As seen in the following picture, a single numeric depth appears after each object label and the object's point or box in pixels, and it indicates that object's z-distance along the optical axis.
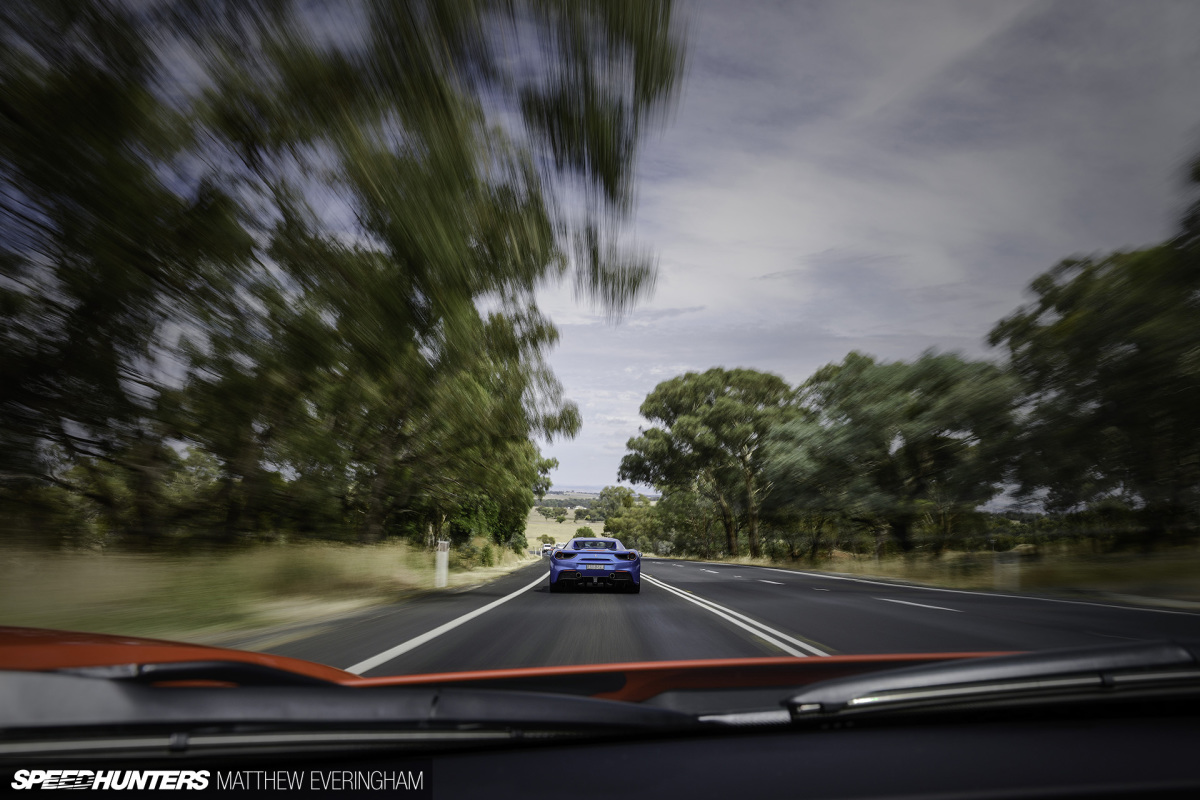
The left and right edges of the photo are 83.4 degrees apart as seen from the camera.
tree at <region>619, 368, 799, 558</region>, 41.78
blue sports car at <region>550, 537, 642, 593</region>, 13.11
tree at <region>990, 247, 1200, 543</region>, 14.52
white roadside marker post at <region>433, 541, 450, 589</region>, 17.38
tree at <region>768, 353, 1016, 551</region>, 21.42
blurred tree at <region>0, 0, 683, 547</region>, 4.70
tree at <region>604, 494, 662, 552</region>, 80.00
